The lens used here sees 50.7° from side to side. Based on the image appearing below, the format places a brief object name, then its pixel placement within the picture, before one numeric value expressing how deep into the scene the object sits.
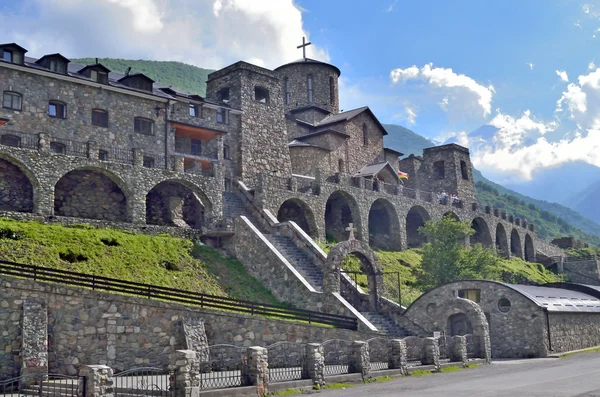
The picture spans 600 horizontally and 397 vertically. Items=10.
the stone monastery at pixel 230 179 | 30.95
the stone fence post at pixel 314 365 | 19.66
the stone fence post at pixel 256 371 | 17.92
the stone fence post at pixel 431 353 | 24.83
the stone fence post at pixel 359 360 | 21.48
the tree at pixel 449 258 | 37.69
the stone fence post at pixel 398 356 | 23.20
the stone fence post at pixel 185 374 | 16.17
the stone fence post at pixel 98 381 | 15.15
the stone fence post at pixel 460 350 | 26.19
